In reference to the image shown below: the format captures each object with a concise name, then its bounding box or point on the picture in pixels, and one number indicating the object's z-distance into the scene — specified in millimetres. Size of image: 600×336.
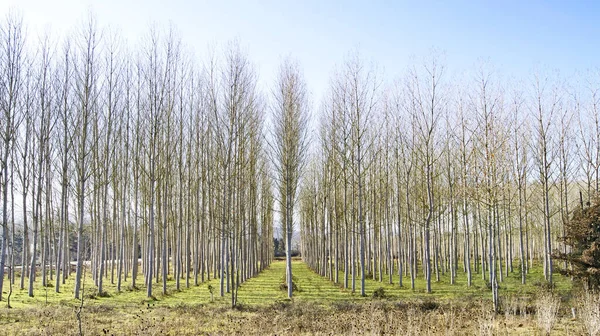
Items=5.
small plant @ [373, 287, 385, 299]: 15273
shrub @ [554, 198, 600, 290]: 12469
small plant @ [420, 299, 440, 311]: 12588
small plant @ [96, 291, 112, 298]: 15927
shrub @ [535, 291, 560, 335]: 8852
